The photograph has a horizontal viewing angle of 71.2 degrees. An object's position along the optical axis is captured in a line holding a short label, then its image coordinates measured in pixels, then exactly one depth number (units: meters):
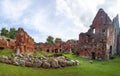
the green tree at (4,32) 34.42
